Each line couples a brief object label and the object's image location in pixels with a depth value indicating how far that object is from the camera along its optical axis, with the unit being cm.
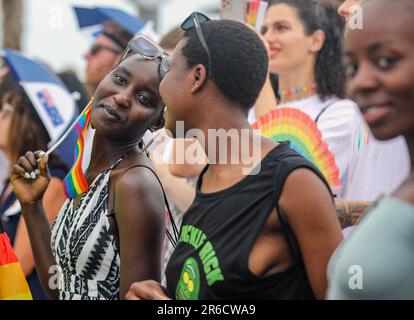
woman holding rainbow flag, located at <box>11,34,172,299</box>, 287
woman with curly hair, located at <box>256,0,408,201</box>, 349
